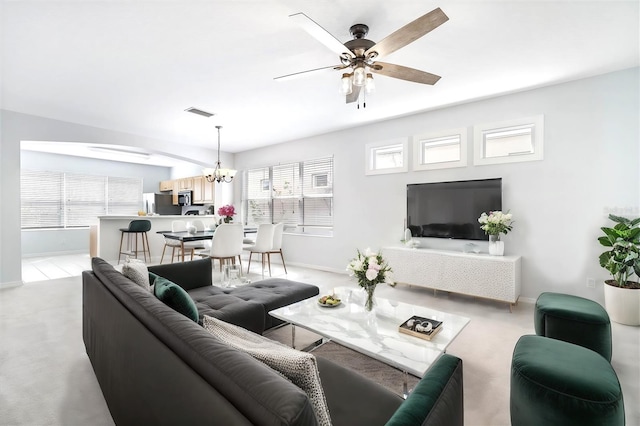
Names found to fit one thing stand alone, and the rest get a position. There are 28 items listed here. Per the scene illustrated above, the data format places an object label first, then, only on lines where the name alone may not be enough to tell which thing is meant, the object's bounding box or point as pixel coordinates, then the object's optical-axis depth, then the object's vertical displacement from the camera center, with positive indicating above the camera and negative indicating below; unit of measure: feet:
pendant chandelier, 18.07 +2.19
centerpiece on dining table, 17.43 -0.18
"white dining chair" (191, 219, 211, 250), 18.56 -2.18
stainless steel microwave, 28.32 +1.07
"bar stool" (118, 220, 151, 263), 19.46 -1.53
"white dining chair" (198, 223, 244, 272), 14.74 -1.64
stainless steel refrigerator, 29.22 +0.50
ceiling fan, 5.95 +3.74
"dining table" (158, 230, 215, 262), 15.76 -1.48
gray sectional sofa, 2.22 -1.70
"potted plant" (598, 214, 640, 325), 9.57 -1.94
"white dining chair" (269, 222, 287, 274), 17.71 -1.75
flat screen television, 12.90 +0.12
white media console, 11.41 -2.65
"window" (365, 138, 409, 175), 15.57 +2.88
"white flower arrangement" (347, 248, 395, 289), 6.97 -1.48
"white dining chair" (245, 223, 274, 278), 16.84 -1.78
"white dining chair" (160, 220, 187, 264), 18.45 -2.21
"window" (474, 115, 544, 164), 12.07 +2.95
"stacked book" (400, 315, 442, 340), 5.99 -2.50
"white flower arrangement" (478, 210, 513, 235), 11.98 -0.58
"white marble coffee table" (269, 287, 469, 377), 5.31 -2.61
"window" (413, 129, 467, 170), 13.83 +2.91
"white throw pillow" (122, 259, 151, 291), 6.25 -1.40
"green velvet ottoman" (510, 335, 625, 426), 4.29 -2.75
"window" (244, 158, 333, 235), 19.20 +0.91
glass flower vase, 7.22 -2.23
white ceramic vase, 12.24 -1.51
